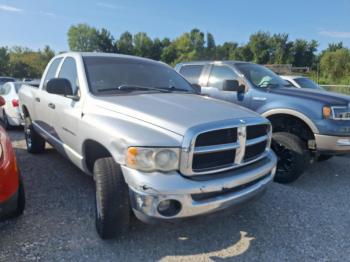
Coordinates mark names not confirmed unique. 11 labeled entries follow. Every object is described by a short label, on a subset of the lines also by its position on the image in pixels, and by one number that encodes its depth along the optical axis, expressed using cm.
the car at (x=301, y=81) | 1021
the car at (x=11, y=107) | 783
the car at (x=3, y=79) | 1750
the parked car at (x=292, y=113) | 440
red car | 259
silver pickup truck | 243
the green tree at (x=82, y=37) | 8950
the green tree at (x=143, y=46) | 8072
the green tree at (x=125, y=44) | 8065
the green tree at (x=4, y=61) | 5125
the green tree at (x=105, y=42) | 8105
